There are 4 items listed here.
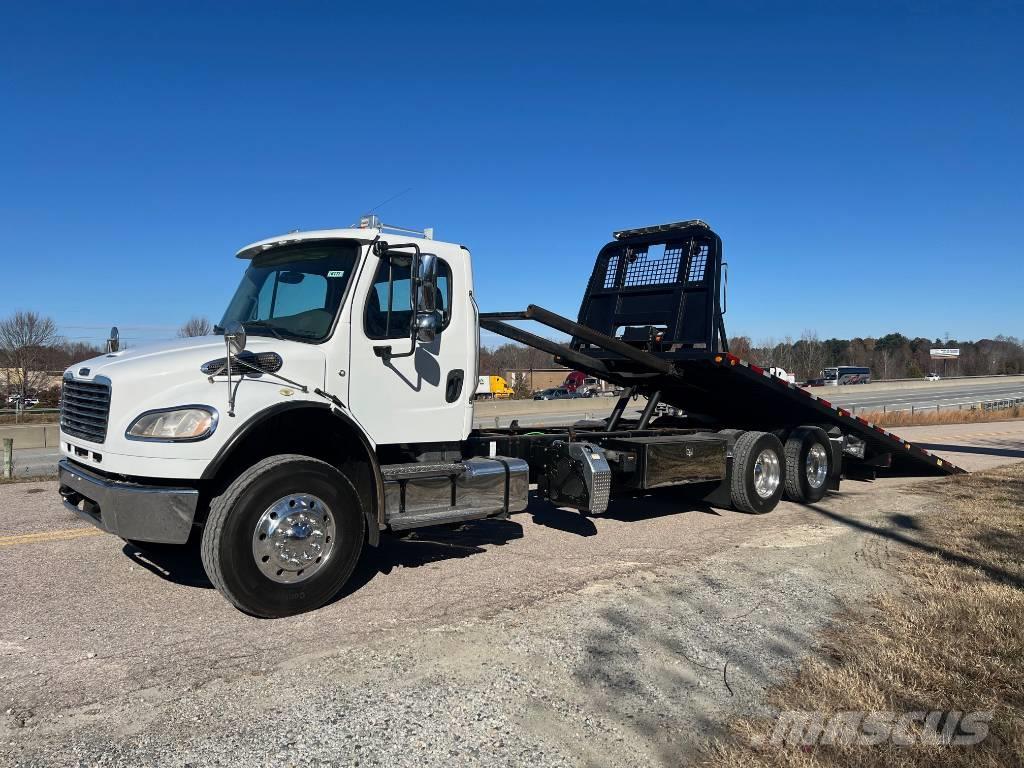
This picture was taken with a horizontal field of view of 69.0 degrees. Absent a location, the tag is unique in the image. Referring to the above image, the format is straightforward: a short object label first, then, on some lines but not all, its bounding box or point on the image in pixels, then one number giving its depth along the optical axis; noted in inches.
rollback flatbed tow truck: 177.6
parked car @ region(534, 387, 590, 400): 1881.6
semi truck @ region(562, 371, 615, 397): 1974.9
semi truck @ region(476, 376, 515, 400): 1684.3
